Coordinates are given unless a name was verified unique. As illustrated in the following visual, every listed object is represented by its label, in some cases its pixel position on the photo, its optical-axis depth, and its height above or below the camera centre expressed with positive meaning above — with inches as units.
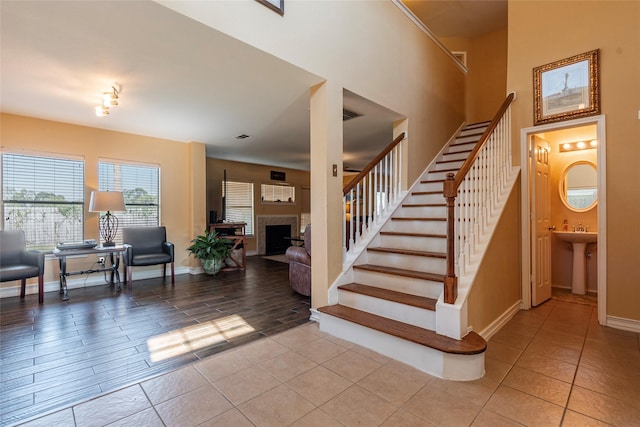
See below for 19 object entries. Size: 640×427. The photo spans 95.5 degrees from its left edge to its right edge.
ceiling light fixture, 119.8 +49.4
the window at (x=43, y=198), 157.8 +8.9
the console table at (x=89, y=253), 154.7 -27.0
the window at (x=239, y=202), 297.9 +11.2
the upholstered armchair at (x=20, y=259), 140.5 -22.9
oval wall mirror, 161.9 +14.6
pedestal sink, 158.0 -26.2
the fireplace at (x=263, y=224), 317.7 -13.2
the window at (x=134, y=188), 189.3 +17.3
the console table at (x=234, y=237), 230.5 -18.9
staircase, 80.7 -30.1
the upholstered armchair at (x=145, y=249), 177.6 -23.4
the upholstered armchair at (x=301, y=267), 152.1 -29.2
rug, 279.7 -45.3
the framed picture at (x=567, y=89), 122.3 +54.4
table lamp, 165.5 +6.0
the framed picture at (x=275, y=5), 94.6 +68.9
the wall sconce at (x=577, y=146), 157.8 +37.0
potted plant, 207.8 -27.6
